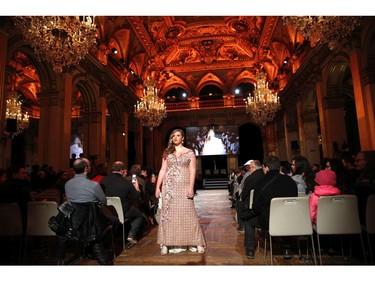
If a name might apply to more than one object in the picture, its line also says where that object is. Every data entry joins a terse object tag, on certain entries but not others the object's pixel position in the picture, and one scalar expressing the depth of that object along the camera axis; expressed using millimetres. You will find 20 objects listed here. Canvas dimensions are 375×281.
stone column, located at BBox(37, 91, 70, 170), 8039
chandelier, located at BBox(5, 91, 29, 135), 10156
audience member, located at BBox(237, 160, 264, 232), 3881
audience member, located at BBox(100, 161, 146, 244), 3900
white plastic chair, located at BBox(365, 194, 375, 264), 2754
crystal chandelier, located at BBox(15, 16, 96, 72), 4629
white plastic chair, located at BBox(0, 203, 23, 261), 3006
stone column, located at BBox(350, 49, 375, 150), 6973
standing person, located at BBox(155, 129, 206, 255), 3283
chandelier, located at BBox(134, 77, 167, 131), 10875
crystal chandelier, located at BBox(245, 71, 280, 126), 10906
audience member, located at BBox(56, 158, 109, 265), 2742
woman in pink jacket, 3057
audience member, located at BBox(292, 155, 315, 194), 3895
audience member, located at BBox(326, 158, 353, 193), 3609
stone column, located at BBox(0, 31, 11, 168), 5789
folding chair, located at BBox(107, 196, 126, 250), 3646
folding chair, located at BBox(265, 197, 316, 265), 2830
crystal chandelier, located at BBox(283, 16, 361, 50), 4492
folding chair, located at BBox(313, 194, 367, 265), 2805
